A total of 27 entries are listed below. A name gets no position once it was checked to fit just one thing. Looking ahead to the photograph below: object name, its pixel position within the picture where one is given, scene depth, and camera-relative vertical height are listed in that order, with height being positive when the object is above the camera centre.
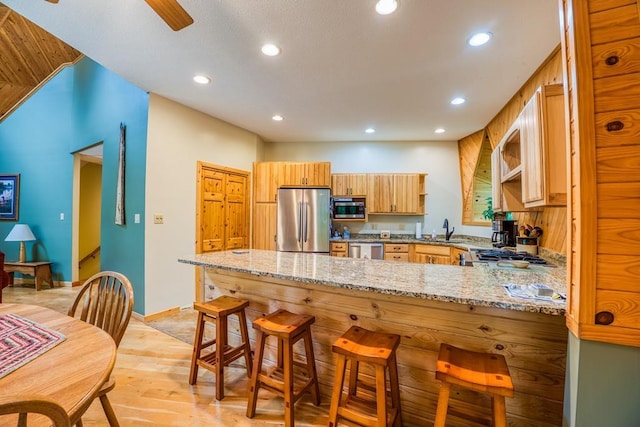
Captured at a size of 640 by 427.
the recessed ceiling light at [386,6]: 1.77 +1.42
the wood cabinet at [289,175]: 4.73 +0.75
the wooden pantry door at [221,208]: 3.87 +0.14
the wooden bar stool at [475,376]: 1.07 -0.66
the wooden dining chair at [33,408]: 0.54 -0.41
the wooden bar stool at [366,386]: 1.29 -0.86
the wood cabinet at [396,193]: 4.87 +0.45
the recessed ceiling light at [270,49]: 2.28 +1.45
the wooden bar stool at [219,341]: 1.87 -0.91
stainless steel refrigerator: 4.54 -0.06
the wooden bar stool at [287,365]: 1.57 -0.92
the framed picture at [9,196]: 4.93 +0.38
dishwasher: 4.52 -0.55
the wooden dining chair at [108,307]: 1.35 -0.51
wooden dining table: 0.79 -0.52
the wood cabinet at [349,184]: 4.96 +0.62
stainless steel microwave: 4.90 +0.16
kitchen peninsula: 1.32 -0.57
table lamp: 4.51 -0.33
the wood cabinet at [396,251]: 4.55 -0.56
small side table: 4.48 -0.89
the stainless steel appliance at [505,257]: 2.31 -0.35
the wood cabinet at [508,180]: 2.62 +0.38
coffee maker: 3.28 -0.18
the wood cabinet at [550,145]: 1.66 +0.46
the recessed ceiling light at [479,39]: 2.11 +1.44
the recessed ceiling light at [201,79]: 2.82 +1.48
